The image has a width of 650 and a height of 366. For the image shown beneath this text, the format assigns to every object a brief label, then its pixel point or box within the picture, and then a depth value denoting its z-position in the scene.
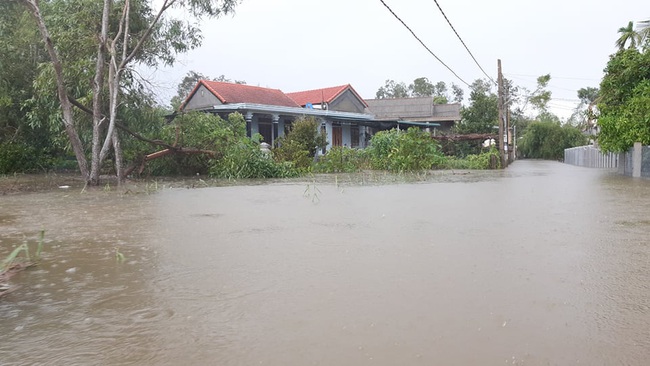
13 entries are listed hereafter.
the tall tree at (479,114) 33.00
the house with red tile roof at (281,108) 23.74
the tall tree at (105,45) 12.13
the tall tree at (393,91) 70.88
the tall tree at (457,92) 72.06
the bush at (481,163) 22.97
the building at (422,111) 37.16
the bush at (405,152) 18.47
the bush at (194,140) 15.58
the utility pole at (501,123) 24.11
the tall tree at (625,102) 14.78
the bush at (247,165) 14.98
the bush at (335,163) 19.11
